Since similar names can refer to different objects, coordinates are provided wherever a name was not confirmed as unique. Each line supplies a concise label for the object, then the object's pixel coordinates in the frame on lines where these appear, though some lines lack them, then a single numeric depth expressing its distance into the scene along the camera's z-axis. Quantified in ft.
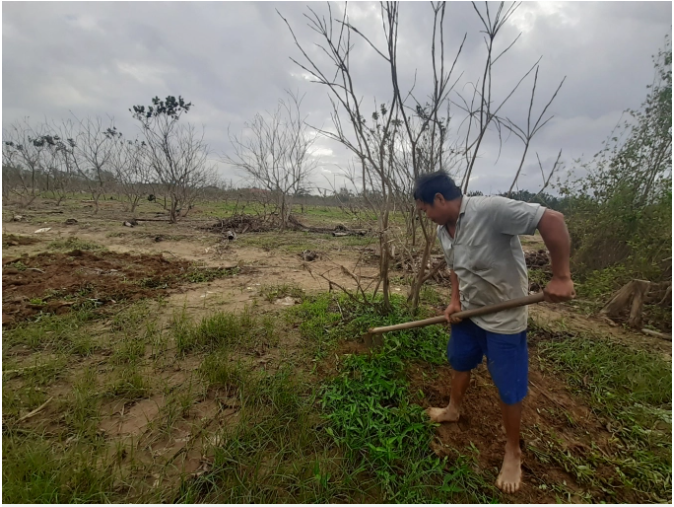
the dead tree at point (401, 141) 7.28
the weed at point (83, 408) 5.81
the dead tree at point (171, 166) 41.78
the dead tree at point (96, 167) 50.28
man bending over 4.66
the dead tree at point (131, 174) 51.16
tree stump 11.85
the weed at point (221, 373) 6.97
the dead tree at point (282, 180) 39.83
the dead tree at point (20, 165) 47.33
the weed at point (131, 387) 6.70
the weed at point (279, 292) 12.97
